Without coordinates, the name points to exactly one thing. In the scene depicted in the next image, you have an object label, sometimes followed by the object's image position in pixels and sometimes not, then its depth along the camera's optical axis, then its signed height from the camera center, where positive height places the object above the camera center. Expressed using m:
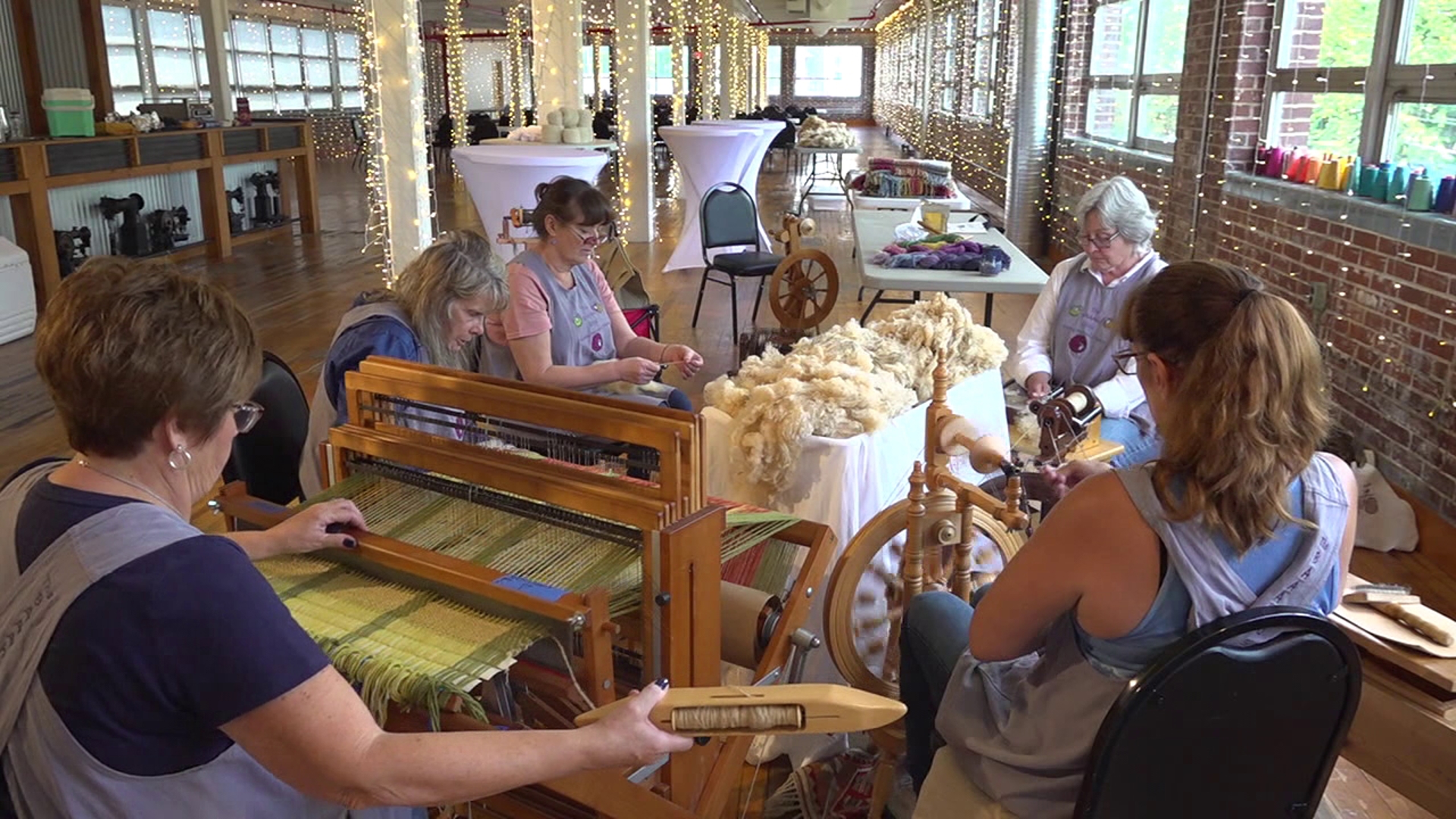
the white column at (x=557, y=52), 8.55 +0.51
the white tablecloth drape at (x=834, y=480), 2.34 -0.81
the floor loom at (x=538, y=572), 1.31 -0.60
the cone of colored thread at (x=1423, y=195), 3.43 -0.24
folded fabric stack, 6.49 -0.39
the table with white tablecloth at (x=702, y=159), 8.31 -0.32
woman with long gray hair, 2.15 -0.40
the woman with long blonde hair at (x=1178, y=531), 1.21 -0.46
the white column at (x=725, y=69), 18.84 +0.86
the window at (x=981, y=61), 12.02 +0.65
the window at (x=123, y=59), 15.96 +0.87
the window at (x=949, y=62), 14.95 +0.79
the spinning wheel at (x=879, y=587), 1.80 -0.78
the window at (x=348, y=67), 22.91 +1.05
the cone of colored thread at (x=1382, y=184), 3.73 -0.23
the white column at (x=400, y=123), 5.57 -0.02
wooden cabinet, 6.51 -0.33
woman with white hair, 2.85 -0.54
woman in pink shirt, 2.88 -0.53
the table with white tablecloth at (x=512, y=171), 6.58 -0.31
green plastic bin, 7.07 +0.05
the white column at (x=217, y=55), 11.80 +0.68
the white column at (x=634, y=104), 9.41 +0.12
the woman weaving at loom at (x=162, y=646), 0.95 -0.45
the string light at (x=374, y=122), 5.62 -0.02
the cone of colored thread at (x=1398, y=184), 3.65 -0.22
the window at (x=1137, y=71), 6.59 +0.30
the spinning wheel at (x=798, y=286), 5.22 -0.80
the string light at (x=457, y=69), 12.46 +0.58
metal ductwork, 8.64 -0.15
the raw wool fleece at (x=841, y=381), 2.38 -0.60
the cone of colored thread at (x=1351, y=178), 3.93 -0.22
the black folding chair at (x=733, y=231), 5.76 -0.62
